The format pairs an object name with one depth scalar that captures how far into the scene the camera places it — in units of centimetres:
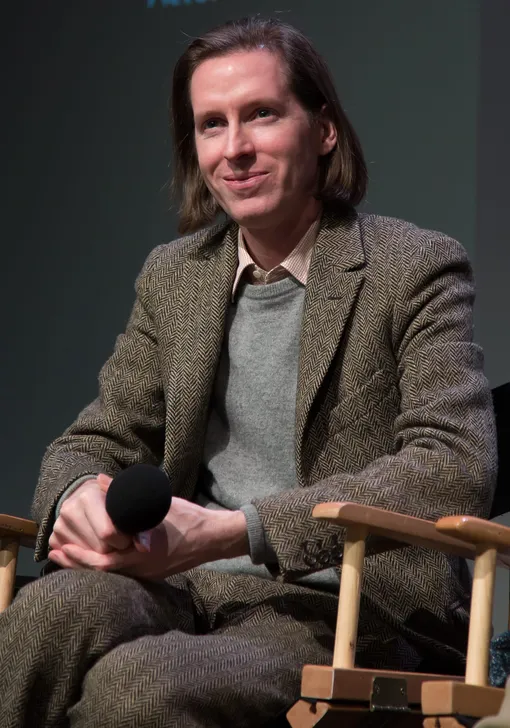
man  505
